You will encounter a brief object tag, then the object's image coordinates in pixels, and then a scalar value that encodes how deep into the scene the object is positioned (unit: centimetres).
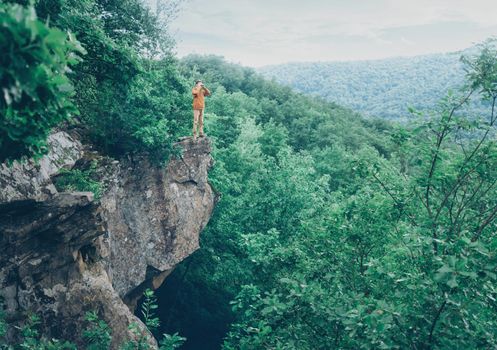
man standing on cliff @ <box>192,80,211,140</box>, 1520
